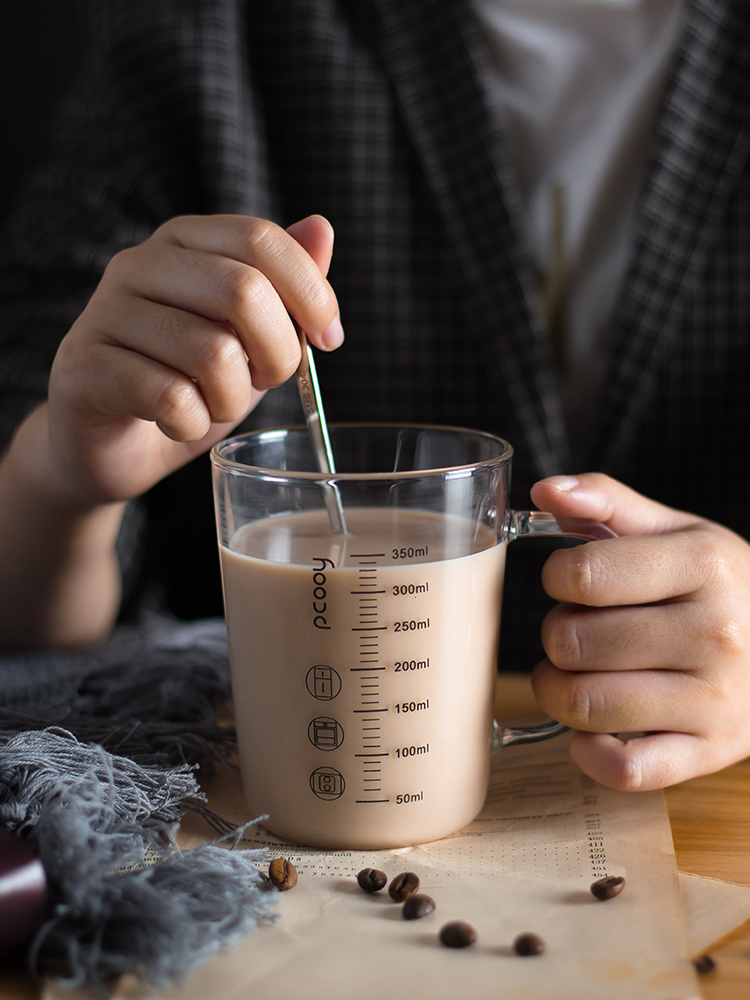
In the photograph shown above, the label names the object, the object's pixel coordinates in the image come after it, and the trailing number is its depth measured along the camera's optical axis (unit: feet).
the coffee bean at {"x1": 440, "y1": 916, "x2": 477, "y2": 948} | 1.40
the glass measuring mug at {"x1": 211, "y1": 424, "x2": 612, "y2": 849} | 1.64
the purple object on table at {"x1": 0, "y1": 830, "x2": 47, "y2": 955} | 1.31
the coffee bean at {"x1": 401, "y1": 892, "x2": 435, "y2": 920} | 1.48
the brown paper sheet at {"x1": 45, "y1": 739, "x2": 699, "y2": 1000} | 1.31
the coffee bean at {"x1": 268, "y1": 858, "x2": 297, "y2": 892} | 1.57
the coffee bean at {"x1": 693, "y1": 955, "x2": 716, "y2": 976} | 1.37
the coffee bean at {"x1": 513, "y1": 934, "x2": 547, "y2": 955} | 1.38
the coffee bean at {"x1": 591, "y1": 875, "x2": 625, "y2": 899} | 1.53
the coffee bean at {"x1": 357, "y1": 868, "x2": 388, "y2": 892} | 1.57
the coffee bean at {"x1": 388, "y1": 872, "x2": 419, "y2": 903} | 1.55
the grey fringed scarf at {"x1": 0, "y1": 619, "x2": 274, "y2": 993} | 1.33
